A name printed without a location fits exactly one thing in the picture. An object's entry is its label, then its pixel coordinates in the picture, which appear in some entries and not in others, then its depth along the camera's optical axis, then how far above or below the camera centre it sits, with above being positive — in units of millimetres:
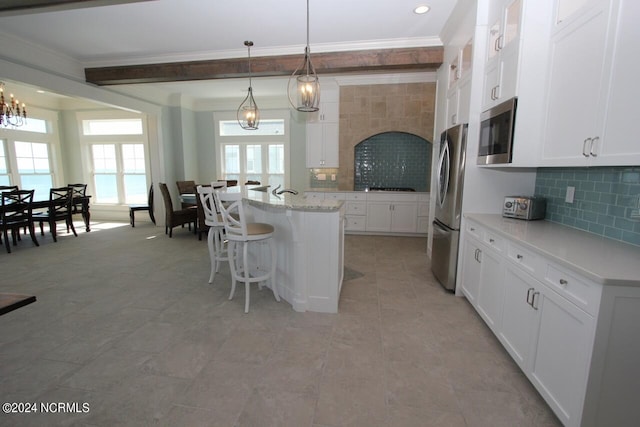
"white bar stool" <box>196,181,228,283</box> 2980 -662
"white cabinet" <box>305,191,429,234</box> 5242 -651
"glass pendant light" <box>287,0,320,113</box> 2725 +782
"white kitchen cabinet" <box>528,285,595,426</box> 1271 -837
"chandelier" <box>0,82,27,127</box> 4185 +903
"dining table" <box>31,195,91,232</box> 5711 -708
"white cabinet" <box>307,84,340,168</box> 5535 +794
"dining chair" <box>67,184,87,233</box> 5634 -520
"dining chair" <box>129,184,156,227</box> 6227 -804
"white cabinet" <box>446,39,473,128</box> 2873 +968
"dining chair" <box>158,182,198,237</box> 5164 -791
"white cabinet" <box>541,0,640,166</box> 1389 +508
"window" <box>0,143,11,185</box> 5738 +9
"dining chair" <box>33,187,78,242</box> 4977 -754
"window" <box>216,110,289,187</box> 6797 +525
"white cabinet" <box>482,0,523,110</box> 2160 +993
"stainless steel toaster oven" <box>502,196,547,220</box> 2395 -250
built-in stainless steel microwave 2184 +353
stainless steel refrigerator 2836 -268
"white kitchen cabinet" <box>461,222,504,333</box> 2102 -778
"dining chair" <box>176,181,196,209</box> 6070 -331
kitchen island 2484 -665
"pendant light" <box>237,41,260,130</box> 4367 +868
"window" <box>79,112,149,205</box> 6832 +343
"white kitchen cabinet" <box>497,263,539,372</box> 1687 -853
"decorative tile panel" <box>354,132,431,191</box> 5637 +274
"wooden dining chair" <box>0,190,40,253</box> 4317 -684
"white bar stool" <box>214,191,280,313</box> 2516 -555
